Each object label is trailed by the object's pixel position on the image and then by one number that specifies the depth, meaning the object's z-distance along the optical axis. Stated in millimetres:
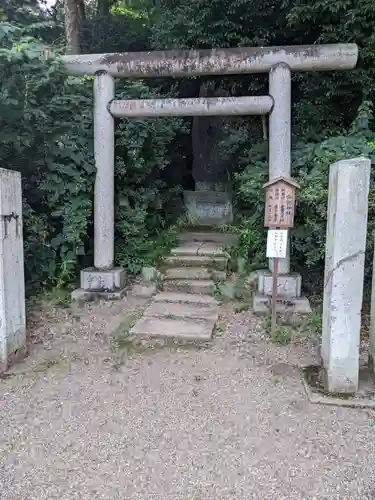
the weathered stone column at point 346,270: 3086
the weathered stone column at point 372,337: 3492
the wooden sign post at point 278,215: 4242
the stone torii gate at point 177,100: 5004
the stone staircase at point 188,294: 4480
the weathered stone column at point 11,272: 3570
